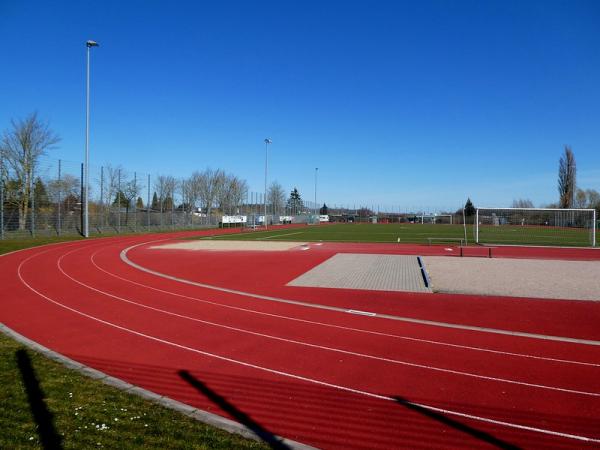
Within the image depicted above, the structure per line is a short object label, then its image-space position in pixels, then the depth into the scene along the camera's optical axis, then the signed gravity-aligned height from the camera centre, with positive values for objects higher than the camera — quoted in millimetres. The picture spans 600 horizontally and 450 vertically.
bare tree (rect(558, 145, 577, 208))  68769 +6660
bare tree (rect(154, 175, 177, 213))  51438 +3842
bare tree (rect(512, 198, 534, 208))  91144 +3535
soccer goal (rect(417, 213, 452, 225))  86688 +233
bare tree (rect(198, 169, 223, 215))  68125 +4767
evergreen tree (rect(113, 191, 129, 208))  41562 +1674
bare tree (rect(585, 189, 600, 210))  84638 +4920
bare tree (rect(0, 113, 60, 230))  29672 +4088
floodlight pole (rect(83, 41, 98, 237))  30495 +3838
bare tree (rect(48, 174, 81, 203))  32031 +2218
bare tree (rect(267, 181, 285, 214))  81438 +4117
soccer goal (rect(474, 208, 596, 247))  33028 -800
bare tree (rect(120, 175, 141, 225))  43656 +2547
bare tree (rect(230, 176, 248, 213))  74562 +4526
